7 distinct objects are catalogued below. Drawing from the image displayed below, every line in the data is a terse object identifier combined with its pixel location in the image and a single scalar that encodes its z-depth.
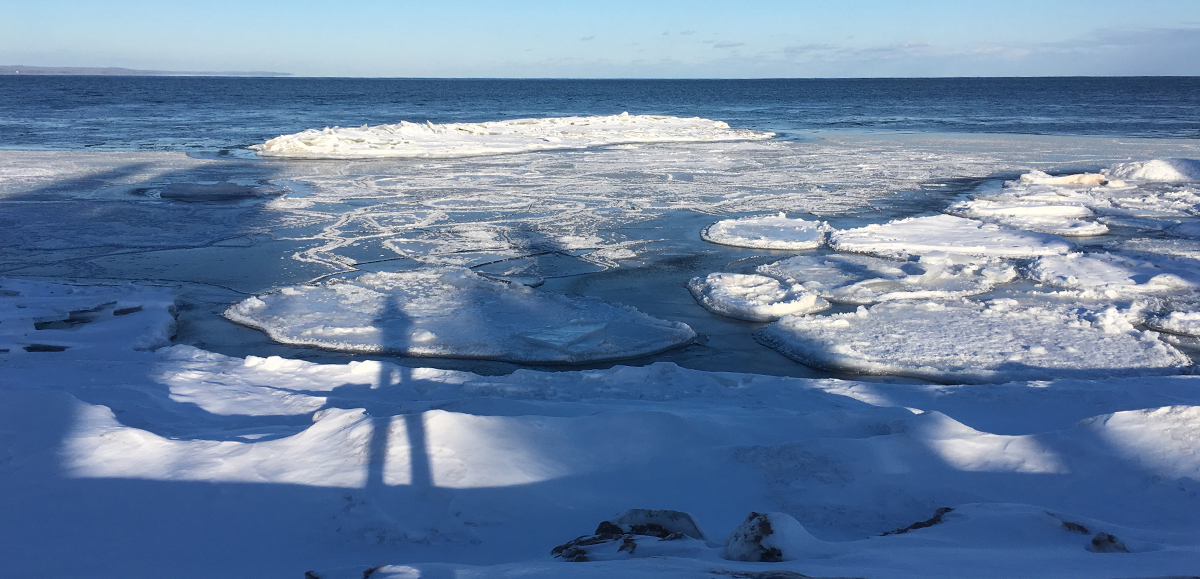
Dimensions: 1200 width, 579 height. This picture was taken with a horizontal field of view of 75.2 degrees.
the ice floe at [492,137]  16.88
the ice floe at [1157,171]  11.82
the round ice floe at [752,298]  5.41
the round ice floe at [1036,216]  8.21
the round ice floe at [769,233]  7.55
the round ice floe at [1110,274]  5.82
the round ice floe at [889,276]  5.73
